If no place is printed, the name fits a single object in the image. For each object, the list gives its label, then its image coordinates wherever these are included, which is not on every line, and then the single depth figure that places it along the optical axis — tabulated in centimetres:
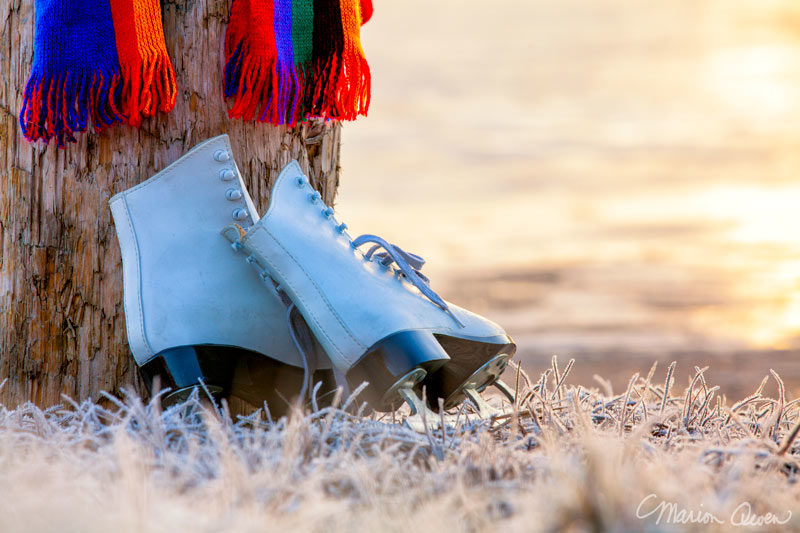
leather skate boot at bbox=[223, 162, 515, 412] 300
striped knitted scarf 308
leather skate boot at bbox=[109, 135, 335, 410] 306
